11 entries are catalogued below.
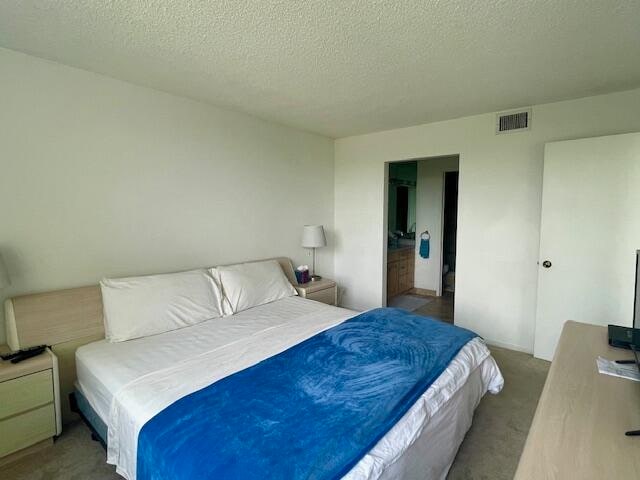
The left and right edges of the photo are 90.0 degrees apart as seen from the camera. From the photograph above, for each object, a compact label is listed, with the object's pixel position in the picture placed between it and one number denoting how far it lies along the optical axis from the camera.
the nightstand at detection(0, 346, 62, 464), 1.78
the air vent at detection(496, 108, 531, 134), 3.12
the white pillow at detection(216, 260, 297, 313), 2.88
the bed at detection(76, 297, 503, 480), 1.38
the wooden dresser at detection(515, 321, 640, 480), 0.85
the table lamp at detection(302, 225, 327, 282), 3.91
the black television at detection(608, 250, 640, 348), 1.41
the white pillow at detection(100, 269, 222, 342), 2.24
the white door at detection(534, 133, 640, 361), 2.64
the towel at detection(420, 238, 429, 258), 5.47
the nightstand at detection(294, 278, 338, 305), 3.57
